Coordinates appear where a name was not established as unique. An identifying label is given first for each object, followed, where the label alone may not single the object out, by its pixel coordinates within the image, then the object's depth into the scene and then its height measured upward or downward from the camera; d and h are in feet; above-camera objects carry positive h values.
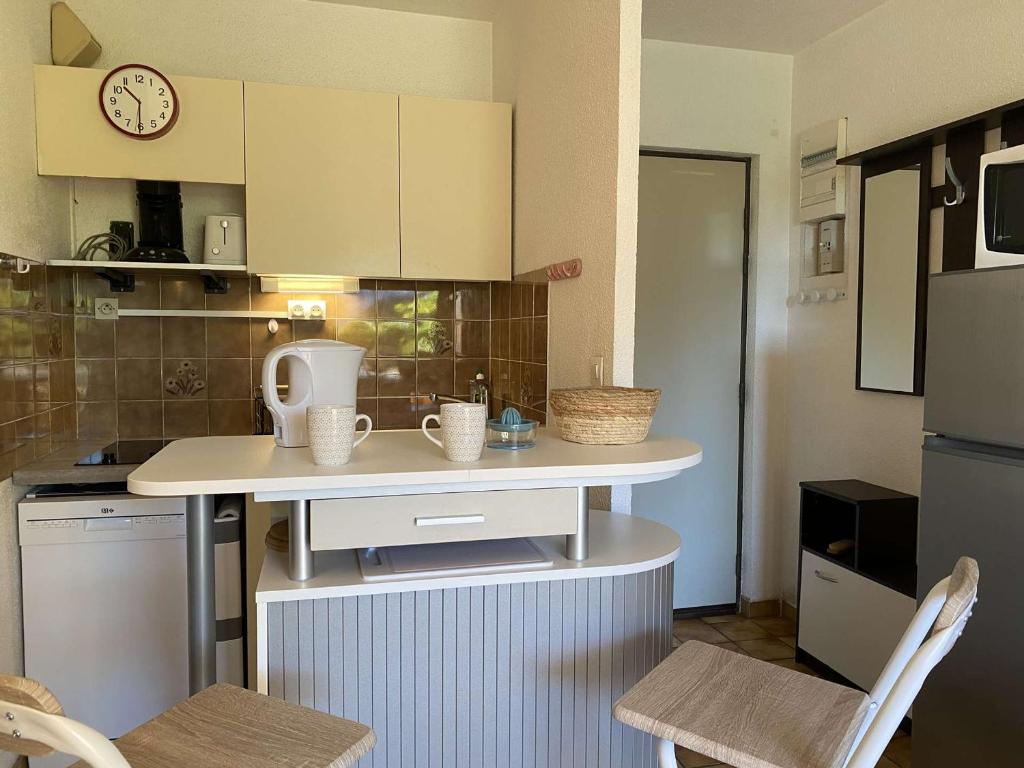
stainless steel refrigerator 5.58 -1.25
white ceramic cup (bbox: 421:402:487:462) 5.03 -0.61
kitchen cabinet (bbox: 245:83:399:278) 9.09 +1.95
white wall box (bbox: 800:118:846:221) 10.08 +2.35
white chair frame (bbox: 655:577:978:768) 3.47 -1.61
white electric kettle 5.32 -0.30
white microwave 6.24 +1.15
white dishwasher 7.48 -2.71
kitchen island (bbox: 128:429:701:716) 4.52 -0.86
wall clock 8.56 +2.71
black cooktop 8.27 -1.34
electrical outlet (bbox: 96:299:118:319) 9.66 +0.37
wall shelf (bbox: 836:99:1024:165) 7.50 +2.34
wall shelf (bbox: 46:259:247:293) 8.79 +0.84
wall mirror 8.83 +0.88
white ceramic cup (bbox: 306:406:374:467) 4.80 -0.60
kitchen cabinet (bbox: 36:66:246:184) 8.47 +2.33
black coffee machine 9.23 +1.47
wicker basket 5.80 -0.57
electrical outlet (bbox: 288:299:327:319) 10.23 +0.39
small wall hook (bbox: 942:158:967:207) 8.20 +1.74
